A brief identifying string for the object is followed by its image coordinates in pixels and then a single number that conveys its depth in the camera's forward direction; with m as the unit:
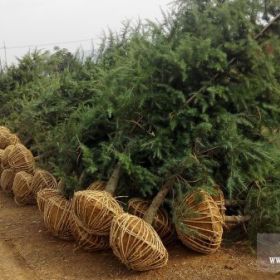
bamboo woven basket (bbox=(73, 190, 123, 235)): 4.63
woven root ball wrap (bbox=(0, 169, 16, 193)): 7.91
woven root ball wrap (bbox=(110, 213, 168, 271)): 4.34
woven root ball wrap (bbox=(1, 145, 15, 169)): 8.12
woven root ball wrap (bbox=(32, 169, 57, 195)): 6.82
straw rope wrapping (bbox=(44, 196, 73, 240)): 5.41
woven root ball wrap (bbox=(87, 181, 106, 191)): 5.31
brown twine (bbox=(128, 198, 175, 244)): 4.95
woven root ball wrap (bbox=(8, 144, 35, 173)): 7.69
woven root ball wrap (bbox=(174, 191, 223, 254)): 4.66
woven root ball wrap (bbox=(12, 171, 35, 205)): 7.12
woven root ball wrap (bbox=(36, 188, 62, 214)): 5.78
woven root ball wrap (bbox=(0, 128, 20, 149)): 9.10
